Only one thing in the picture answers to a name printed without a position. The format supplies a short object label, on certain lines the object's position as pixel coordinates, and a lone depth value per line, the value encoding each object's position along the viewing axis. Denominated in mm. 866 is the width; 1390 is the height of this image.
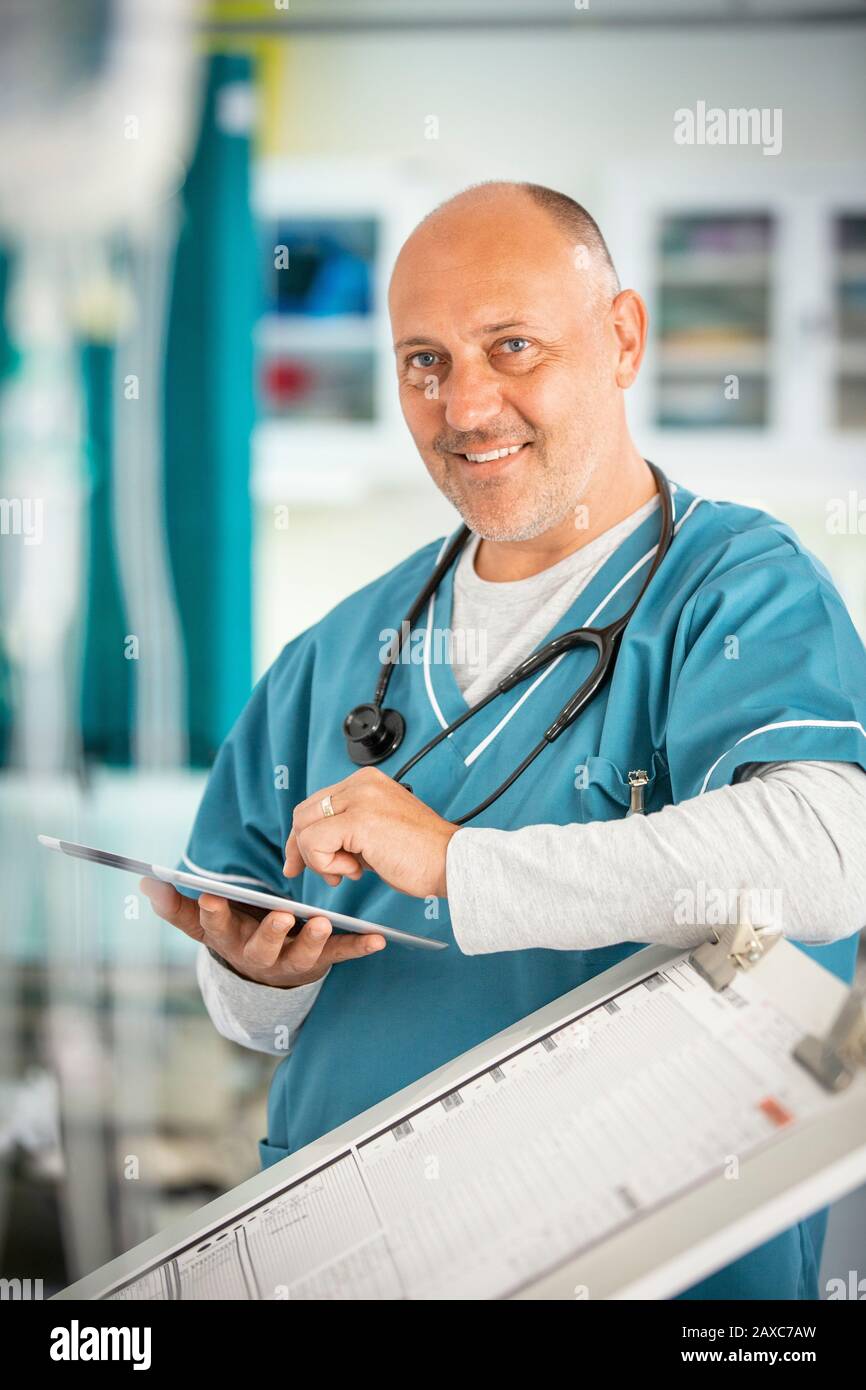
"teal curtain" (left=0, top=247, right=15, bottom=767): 2094
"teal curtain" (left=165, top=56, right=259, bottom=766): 2168
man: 764
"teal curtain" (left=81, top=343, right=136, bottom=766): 2119
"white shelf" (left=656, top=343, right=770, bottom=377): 2518
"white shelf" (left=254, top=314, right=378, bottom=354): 2539
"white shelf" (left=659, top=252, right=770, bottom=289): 2494
